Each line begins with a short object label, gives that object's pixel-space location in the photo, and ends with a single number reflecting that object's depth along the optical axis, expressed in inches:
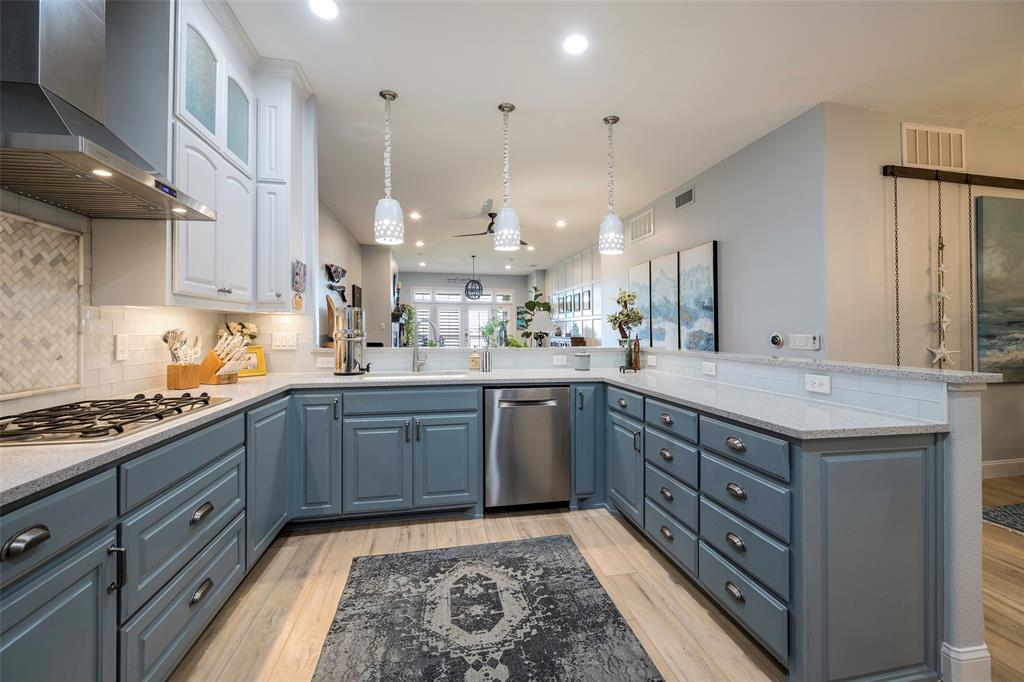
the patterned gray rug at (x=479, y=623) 59.4
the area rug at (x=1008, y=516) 101.0
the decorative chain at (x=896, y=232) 119.6
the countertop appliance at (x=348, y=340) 110.3
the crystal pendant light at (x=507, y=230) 107.4
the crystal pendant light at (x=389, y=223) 100.6
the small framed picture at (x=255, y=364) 106.6
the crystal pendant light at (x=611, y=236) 117.1
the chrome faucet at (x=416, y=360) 120.7
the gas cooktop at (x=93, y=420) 46.4
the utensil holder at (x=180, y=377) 84.1
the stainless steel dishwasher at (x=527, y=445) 106.8
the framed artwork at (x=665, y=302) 181.5
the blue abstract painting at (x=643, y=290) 203.9
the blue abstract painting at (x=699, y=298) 157.5
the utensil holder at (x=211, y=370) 91.8
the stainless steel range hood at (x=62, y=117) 47.5
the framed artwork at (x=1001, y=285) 126.5
